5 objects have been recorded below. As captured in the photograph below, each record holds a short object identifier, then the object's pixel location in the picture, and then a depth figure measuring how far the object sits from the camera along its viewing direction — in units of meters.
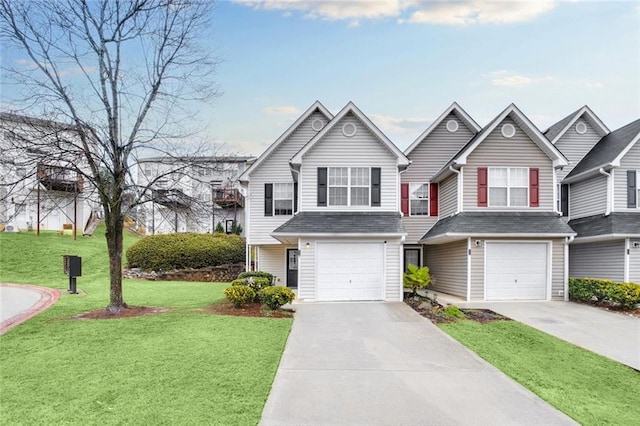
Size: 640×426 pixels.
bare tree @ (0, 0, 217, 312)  11.42
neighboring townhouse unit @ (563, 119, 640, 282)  15.23
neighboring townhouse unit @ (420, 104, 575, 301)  15.57
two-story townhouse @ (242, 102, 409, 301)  15.09
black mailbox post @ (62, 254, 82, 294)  15.14
